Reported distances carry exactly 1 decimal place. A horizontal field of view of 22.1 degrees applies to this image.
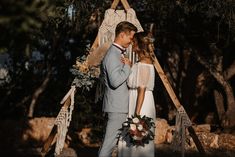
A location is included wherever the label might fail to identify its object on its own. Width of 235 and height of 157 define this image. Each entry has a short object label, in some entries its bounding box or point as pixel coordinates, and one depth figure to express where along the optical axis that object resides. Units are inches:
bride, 277.7
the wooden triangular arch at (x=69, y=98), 341.1
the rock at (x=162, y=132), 496.1
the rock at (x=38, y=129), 490.9
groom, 271.4
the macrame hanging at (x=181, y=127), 345.1
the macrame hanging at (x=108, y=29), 335.6
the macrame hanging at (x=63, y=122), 341.4
